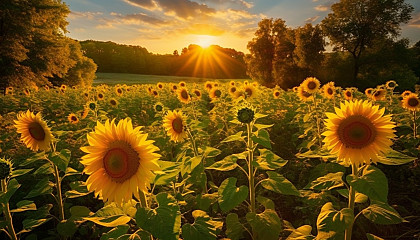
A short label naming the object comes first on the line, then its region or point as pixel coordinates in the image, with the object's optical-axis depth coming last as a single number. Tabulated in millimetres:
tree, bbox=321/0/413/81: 27656
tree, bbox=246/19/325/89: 30562
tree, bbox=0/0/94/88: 15875
